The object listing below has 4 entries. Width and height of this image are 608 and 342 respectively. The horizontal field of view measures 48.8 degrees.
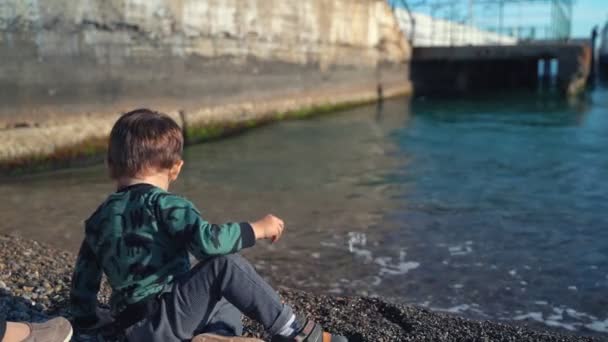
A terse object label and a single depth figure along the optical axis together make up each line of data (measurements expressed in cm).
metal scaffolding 2375
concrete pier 2103
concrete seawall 947
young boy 236
